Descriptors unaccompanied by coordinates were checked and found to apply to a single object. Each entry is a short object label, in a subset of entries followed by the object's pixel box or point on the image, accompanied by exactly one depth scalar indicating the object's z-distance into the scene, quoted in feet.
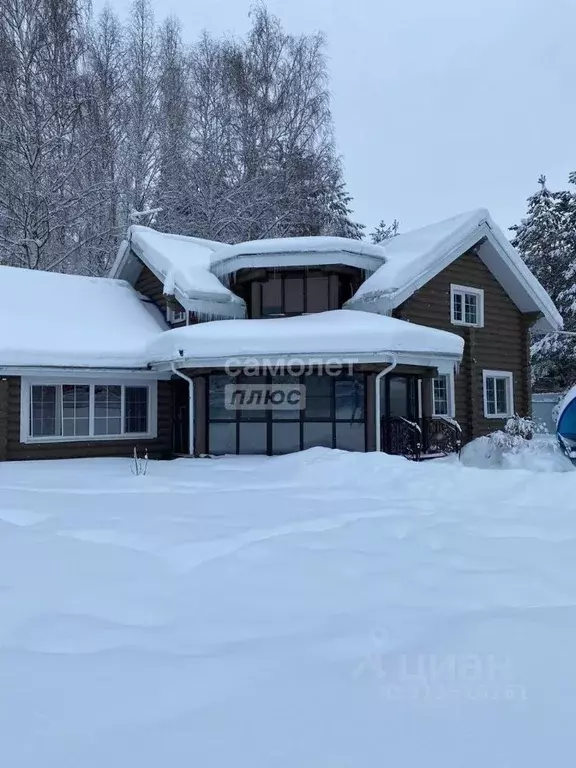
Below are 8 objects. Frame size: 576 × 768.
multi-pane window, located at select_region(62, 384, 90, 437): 43.32
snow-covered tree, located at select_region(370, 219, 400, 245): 149.38
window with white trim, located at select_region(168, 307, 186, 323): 50.09
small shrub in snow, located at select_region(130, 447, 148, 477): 33.83
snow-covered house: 39.70
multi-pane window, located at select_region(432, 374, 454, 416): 51.34
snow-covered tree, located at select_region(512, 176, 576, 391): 88.84
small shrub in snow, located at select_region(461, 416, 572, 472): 39.88
